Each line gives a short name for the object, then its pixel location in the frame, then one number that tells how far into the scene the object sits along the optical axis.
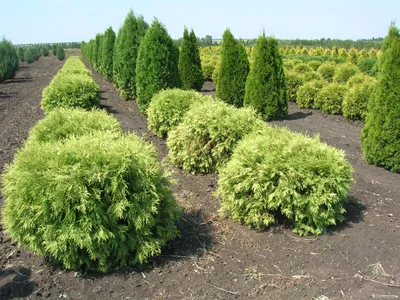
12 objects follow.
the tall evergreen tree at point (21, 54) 47.88
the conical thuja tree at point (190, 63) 16.52
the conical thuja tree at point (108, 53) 22.36
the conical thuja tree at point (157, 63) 10.60
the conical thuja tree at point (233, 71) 12.23
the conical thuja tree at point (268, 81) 10.27
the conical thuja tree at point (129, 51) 14.27
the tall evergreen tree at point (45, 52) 66.64
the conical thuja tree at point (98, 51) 29.11
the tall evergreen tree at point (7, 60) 24.93
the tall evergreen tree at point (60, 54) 51.66
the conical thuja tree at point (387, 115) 6.03
